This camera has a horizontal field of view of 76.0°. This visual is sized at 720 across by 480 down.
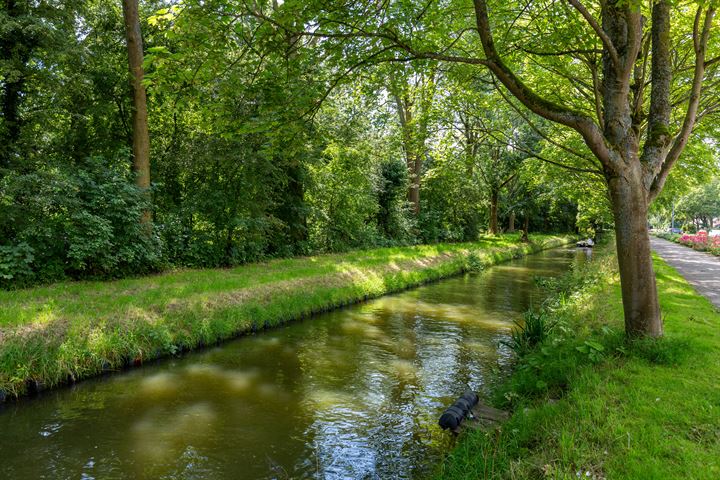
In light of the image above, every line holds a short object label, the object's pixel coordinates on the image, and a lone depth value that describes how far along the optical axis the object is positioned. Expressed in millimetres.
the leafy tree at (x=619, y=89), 6223
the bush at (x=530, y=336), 8969
